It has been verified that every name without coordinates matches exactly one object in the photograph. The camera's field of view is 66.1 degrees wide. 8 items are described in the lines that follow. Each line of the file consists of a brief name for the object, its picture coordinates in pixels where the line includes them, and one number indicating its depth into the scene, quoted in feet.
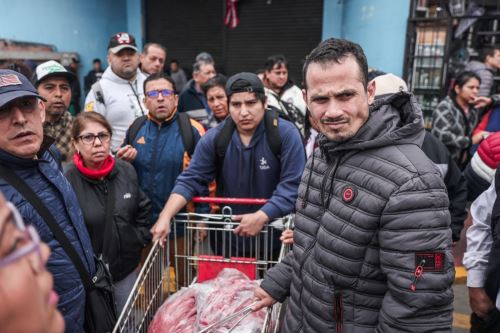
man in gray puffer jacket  4.37
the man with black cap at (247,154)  8.96
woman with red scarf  8.38
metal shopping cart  7.47
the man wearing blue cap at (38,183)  5.66
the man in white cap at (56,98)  10.30
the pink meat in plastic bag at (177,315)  7.00
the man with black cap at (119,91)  12.87
